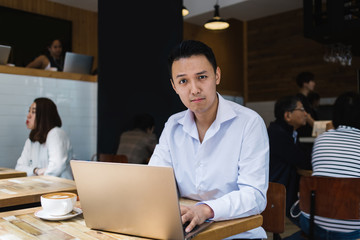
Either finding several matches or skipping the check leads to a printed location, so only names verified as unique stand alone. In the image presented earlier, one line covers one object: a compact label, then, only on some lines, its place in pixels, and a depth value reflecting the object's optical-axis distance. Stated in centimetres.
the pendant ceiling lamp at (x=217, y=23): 582
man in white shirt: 130
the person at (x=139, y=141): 385
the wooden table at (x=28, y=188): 154
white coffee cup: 114
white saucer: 112
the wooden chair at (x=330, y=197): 178
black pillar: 418
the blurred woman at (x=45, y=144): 288
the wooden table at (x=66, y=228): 98
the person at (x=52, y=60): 511
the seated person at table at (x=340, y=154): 193
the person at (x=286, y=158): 262
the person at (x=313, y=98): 529
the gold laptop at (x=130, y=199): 87
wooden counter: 398
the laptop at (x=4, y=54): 400
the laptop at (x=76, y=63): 455
